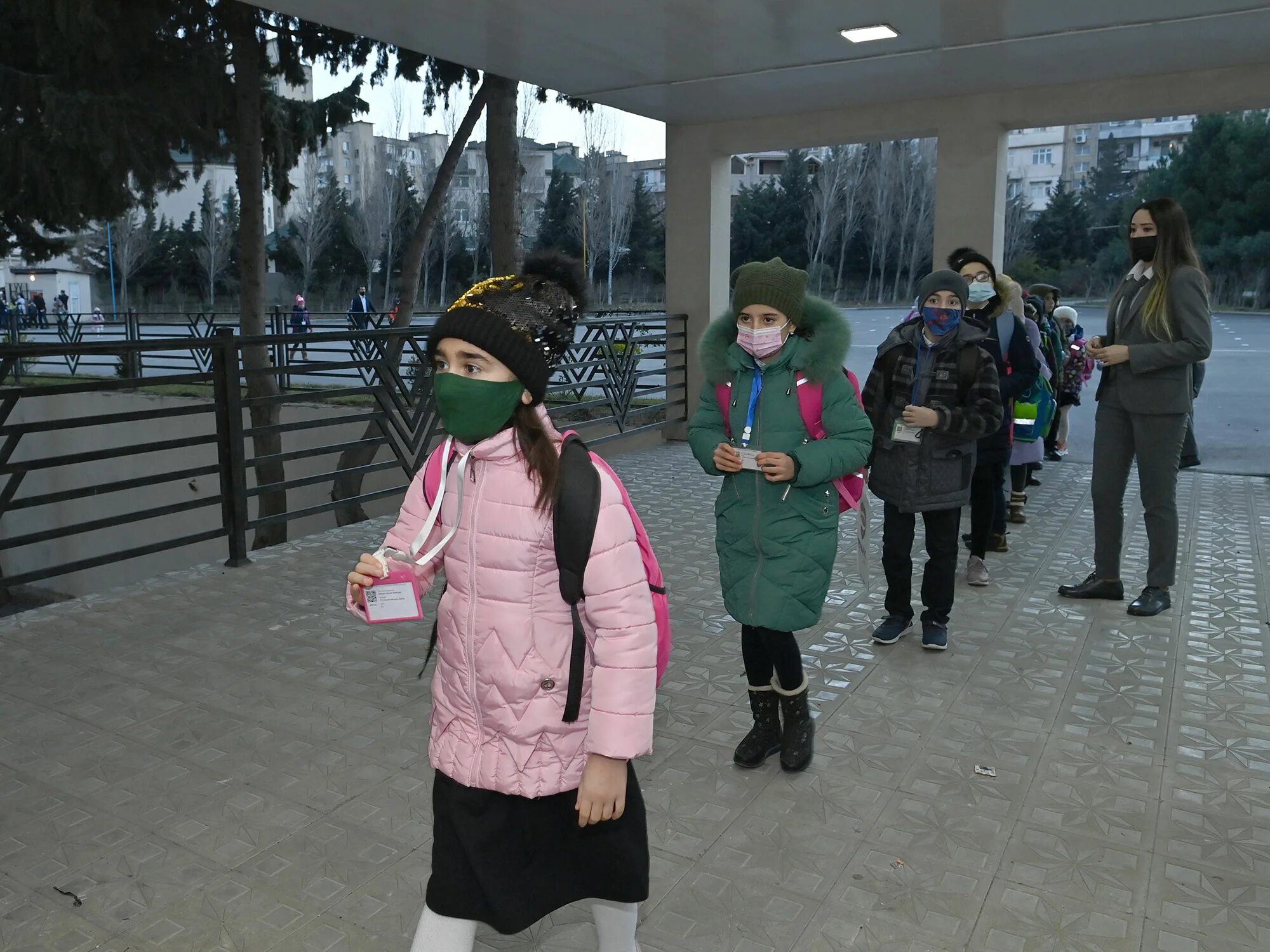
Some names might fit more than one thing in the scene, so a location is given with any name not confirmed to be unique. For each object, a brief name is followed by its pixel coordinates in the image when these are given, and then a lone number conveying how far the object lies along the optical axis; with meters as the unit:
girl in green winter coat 2.78
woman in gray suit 4.20
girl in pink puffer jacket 1.61
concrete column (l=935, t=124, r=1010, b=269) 7.79
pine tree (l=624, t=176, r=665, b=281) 17.25
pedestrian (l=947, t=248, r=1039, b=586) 4.93
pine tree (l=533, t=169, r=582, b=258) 35.06
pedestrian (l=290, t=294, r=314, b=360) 20.25
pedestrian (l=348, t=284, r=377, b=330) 18.75
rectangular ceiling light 6.14
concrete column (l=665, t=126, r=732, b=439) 9.32
